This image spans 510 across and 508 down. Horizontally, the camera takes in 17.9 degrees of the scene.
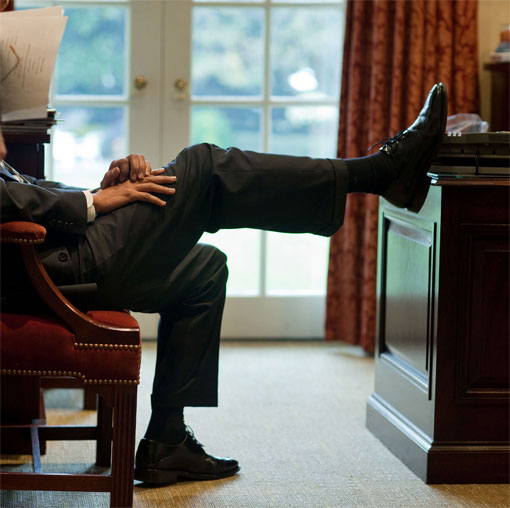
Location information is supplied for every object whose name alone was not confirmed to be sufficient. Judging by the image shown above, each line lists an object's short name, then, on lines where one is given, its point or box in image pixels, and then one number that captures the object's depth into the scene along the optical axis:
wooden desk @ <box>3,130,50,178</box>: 4.17
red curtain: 6.35
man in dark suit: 3.47
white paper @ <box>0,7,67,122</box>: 3.48
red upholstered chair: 3.11
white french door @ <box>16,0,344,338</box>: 6.62
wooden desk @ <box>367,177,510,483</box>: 3.90
